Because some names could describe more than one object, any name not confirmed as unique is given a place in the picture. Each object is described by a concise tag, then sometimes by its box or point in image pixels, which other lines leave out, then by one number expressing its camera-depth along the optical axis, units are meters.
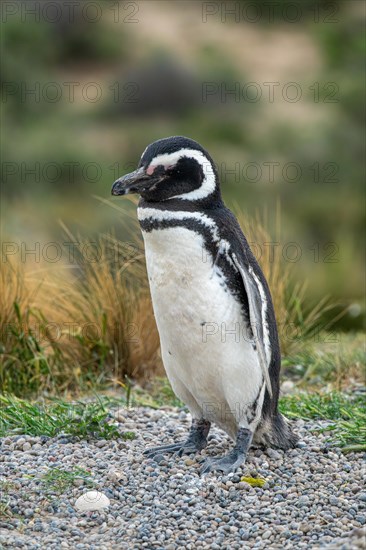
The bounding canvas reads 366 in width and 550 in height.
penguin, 7.73
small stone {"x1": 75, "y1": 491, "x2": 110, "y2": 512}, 7.32
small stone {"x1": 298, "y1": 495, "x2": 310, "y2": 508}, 7.46
